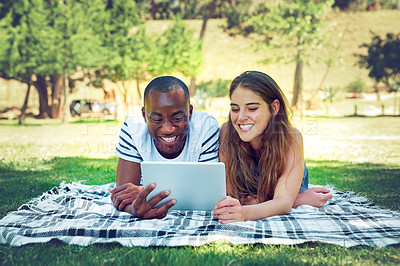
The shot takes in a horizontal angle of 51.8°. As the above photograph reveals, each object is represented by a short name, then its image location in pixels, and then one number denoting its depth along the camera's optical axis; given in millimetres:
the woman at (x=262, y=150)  3715
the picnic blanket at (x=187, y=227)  2973
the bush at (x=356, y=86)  35312
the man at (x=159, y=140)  3543
